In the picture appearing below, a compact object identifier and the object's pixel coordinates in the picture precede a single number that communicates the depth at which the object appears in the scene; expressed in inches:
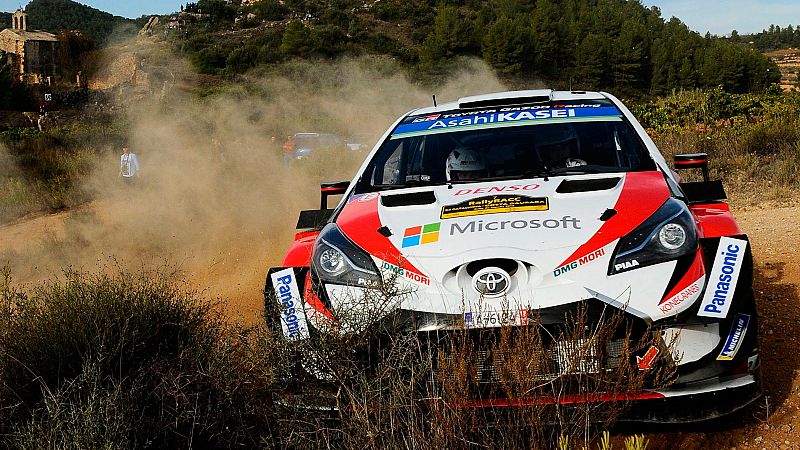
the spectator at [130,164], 636.7
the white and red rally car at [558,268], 137.6
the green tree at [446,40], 2165.4
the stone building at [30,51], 2603.3
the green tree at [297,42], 2133.4
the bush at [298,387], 118.3
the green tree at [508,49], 2048.5
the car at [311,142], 791.6
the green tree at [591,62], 2116.1
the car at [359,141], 772.6
